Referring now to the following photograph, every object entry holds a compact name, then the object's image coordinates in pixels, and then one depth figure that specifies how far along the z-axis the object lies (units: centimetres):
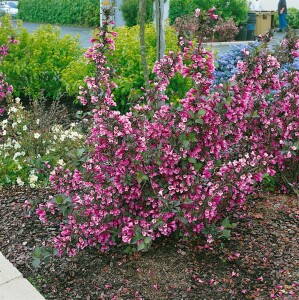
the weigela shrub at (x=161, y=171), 300
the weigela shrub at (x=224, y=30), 1819
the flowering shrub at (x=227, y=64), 688
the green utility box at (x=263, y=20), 2170
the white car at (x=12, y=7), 4051
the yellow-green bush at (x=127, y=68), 629
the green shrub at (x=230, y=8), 2075
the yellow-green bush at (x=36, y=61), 734
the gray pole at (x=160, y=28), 435
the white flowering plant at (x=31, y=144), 462
